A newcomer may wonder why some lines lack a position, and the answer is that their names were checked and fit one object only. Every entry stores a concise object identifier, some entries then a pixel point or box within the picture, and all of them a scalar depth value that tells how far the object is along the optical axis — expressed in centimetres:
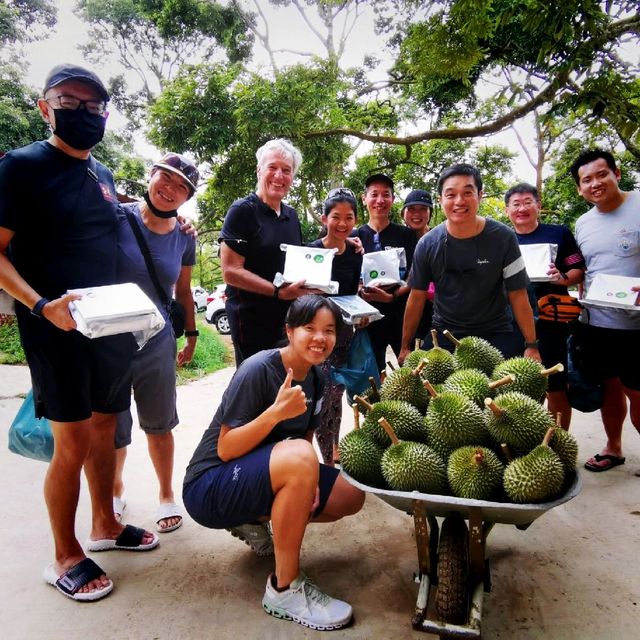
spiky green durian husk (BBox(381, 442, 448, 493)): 157
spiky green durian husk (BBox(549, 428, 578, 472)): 156
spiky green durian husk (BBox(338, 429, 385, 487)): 173
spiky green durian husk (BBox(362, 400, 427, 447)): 179
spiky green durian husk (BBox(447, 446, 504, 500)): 147
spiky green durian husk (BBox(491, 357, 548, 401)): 186
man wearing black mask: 182
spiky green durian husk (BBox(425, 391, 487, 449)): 165
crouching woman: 182
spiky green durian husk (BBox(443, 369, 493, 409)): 181
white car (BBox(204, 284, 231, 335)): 1194
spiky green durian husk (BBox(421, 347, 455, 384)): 211
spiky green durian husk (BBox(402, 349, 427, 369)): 219
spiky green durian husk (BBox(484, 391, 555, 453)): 157
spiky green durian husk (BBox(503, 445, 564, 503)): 140
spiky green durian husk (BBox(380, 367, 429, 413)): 196
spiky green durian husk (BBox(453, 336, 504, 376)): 217
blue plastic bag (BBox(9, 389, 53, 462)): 216
